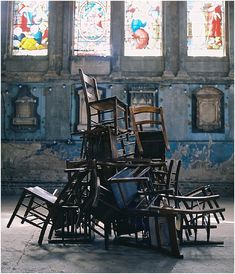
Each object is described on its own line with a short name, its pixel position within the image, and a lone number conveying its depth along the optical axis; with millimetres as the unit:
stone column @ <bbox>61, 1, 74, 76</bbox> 9781
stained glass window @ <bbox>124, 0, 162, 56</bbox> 9961
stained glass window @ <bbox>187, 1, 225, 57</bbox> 9977
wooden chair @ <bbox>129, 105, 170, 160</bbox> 4781
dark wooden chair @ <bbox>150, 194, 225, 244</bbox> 3298
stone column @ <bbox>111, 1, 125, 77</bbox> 9758
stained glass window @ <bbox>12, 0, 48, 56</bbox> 10016
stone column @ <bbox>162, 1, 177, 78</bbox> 9734
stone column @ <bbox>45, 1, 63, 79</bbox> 9773
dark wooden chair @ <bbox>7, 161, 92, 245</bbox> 3900
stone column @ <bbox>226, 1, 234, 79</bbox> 9672
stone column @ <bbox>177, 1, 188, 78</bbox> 9695
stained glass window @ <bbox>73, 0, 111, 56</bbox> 9969
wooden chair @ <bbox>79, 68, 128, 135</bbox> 4629
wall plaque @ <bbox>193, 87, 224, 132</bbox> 9492
